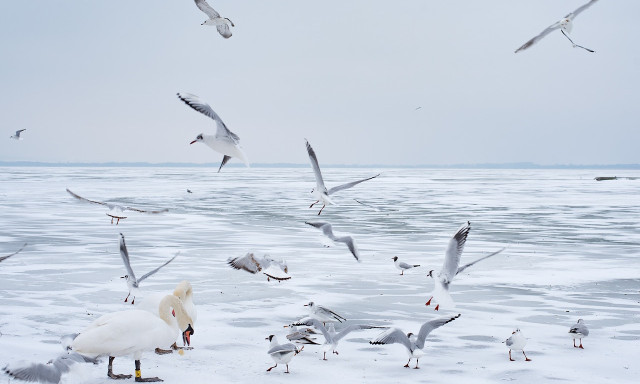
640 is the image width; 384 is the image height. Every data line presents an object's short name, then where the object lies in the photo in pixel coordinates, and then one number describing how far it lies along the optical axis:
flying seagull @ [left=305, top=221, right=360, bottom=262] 10.71
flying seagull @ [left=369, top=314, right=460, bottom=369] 6.97
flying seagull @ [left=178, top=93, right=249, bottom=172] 9.62
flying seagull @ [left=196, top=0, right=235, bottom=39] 12.12
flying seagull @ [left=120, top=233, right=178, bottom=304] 9.51
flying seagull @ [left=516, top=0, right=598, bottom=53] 11.48
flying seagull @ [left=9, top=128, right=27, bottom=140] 30.45
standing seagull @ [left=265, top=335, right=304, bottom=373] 6.88
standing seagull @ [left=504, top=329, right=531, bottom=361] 7.44
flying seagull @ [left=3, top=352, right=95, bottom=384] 5.64
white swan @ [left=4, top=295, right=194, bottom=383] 6.12
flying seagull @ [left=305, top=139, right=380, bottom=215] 11.45
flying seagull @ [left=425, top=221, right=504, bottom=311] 8.49
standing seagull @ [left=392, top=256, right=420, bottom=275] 12.64
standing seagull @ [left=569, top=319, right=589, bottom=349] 7.90
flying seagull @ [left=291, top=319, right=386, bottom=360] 7.41
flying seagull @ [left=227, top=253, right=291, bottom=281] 11.22
